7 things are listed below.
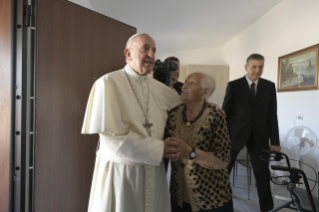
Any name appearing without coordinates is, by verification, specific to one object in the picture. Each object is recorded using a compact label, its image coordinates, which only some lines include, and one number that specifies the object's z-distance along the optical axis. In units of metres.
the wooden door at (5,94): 1.24
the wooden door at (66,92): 1.46
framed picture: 2.54
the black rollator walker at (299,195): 1.61
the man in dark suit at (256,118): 2.21
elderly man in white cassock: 1.06
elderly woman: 1.15
